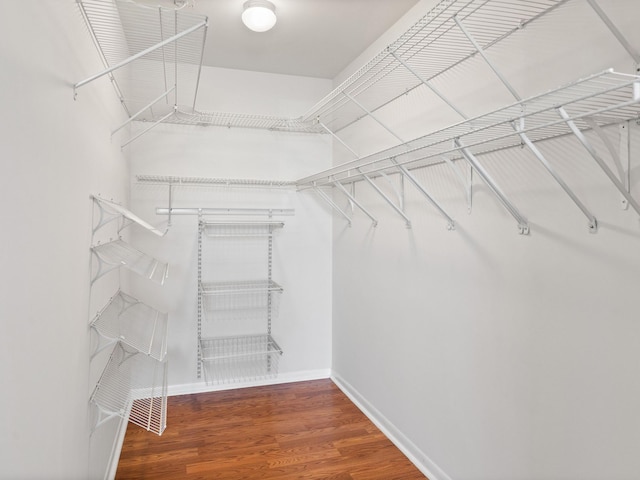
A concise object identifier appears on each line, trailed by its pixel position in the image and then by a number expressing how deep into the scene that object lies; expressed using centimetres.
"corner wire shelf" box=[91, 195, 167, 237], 165
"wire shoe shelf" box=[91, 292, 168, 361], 165
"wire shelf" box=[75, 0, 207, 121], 161
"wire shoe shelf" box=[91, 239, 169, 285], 165
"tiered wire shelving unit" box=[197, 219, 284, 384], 326
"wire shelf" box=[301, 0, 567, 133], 153
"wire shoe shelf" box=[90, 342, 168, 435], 168
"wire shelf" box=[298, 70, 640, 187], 97
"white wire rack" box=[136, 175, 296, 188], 303
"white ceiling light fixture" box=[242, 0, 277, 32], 226
